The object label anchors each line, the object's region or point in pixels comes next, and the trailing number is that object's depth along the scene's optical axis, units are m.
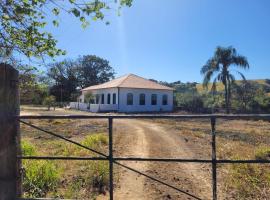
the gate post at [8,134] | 2.27
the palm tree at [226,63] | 19.43
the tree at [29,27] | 2.78
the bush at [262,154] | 4.66
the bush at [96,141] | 5.47
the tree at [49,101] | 24.30
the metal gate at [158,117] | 2.11
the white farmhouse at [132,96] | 21.22
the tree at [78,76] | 37.41
